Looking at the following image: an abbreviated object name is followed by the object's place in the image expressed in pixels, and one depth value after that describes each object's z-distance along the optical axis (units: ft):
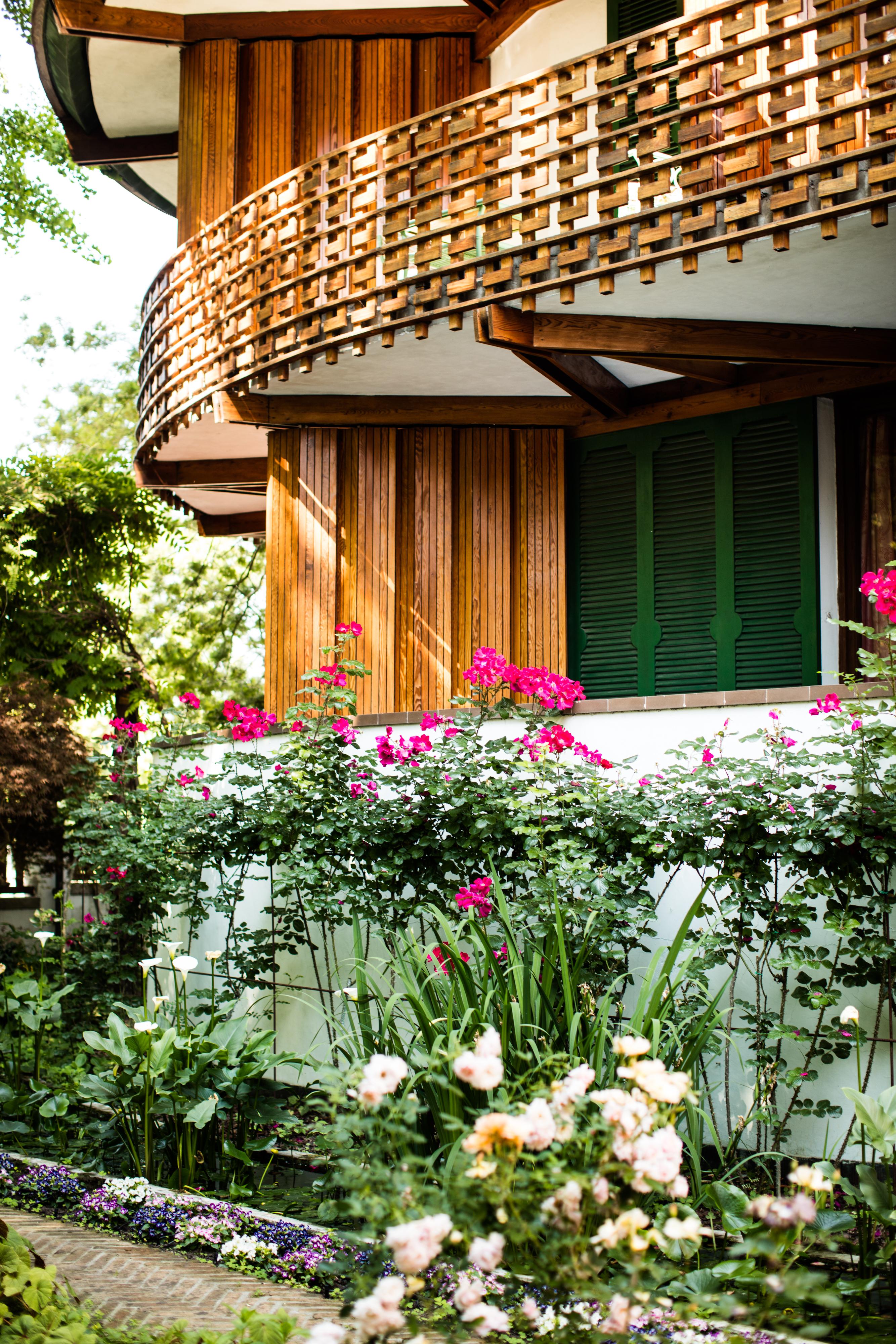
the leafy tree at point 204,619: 62.59
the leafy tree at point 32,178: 55.06
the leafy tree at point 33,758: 37.06
